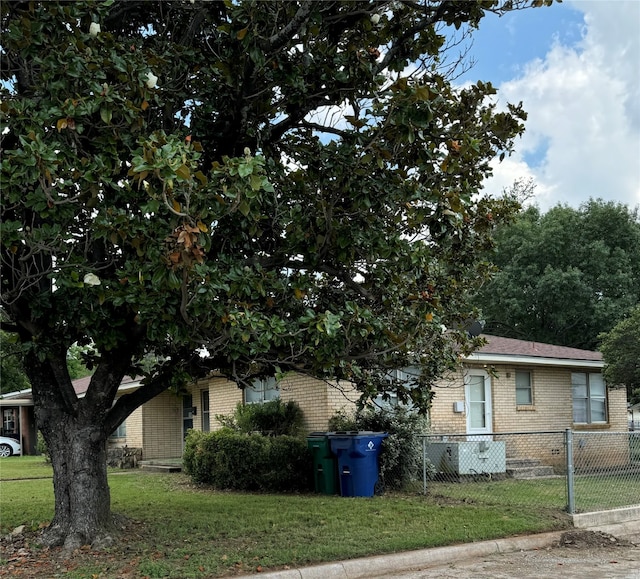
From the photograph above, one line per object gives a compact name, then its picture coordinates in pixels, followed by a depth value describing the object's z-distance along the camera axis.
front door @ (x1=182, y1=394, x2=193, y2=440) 24.81
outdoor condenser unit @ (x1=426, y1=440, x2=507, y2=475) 15.05
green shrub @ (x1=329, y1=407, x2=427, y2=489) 13.31
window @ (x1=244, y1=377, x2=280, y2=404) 17.36
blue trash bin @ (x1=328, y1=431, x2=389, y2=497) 12.71
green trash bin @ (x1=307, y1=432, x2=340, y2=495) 13.31
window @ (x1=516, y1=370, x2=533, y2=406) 18.86
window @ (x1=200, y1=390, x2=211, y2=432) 22.58
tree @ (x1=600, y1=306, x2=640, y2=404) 17.28
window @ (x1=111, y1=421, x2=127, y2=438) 26.56
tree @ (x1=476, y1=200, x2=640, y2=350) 33.12
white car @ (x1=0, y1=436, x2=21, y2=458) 31.66
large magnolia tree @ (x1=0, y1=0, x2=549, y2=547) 6.50
